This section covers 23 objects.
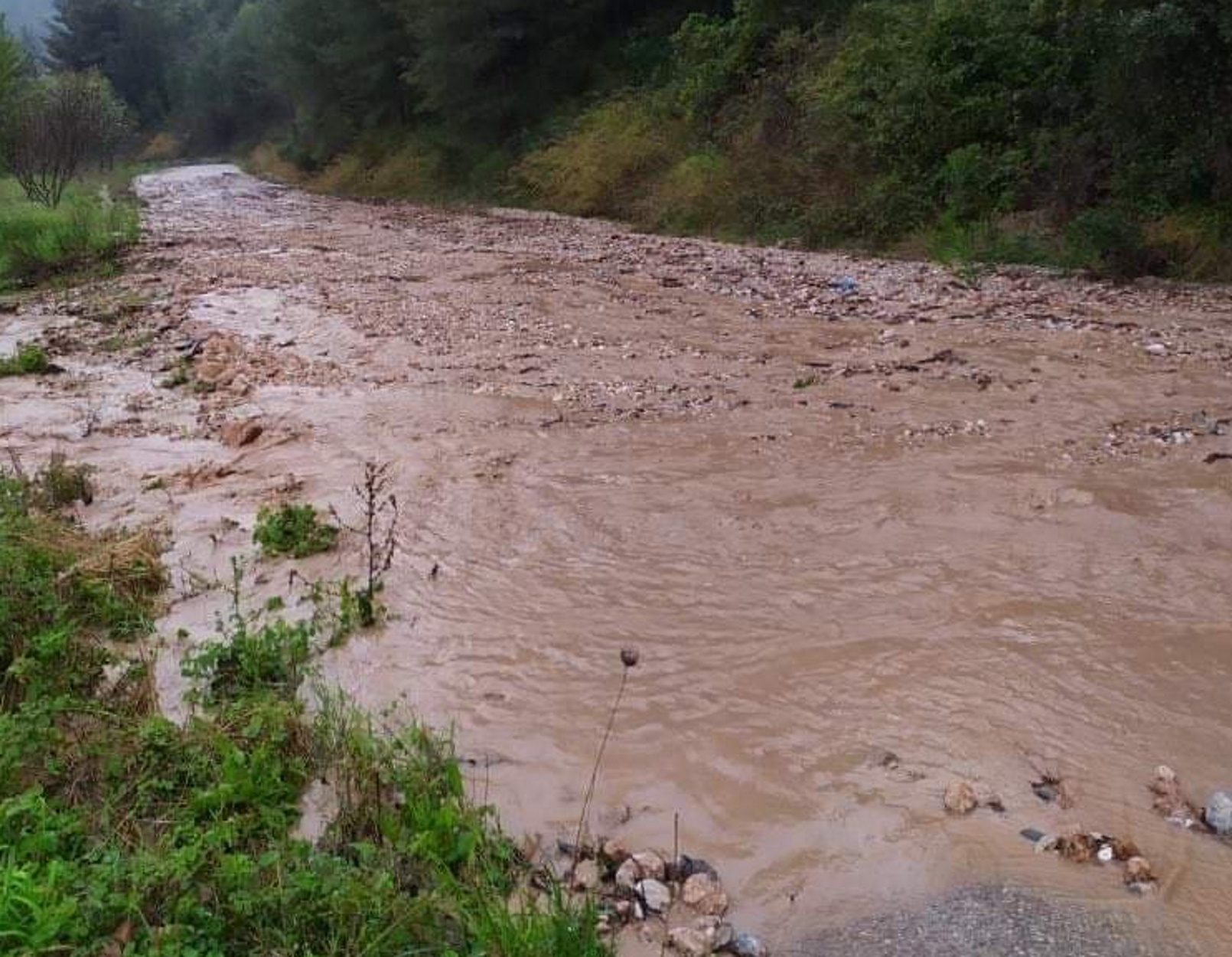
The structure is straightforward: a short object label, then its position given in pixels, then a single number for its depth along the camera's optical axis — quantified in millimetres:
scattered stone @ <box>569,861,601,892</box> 2949
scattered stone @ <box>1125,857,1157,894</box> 2820
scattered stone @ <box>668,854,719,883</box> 2994
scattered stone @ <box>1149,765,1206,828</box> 3076
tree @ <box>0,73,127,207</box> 21984
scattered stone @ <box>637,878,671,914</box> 2873
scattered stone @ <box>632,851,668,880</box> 2990
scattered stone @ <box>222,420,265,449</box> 7406
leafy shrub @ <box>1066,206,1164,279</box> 10742
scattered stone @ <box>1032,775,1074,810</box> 3195
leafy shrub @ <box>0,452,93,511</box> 5984
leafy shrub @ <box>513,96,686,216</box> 21297
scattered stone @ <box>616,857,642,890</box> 2949
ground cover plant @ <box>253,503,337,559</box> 5375
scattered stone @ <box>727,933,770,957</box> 2711
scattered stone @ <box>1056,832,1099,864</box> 2936
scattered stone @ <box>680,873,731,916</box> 2869
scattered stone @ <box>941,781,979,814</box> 3197
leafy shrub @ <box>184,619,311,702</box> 4023
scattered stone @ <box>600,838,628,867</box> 3059
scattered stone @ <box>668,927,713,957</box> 2701
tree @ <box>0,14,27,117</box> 23484
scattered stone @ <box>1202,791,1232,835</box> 3020
